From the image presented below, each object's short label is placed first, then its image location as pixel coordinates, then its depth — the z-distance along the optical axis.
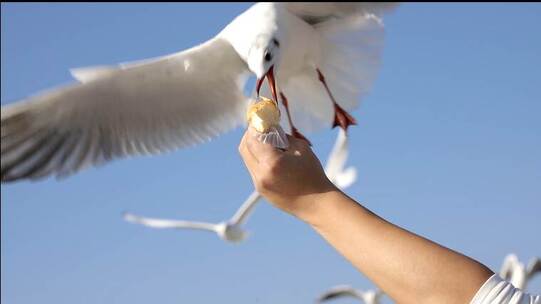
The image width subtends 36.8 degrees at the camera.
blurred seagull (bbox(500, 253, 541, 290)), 7.47
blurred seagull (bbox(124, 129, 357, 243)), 6.33
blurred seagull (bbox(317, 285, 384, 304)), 9.34
